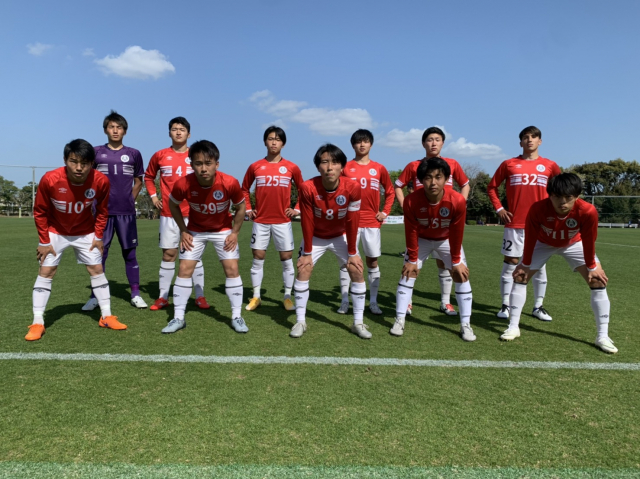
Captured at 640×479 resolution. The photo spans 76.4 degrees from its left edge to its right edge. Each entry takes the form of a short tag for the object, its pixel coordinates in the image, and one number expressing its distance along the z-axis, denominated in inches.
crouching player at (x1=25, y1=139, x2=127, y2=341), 161.3
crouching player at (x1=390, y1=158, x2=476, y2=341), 168.2
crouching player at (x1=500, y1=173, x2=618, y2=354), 152.5
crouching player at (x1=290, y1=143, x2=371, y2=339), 171.8
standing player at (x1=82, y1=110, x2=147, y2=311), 212.1
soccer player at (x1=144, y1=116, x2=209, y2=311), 216.2
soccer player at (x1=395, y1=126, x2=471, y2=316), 209.8
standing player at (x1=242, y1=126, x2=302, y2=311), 216.8
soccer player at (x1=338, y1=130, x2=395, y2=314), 213.9
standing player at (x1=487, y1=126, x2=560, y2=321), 203.2
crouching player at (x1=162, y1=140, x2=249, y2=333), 169.6
